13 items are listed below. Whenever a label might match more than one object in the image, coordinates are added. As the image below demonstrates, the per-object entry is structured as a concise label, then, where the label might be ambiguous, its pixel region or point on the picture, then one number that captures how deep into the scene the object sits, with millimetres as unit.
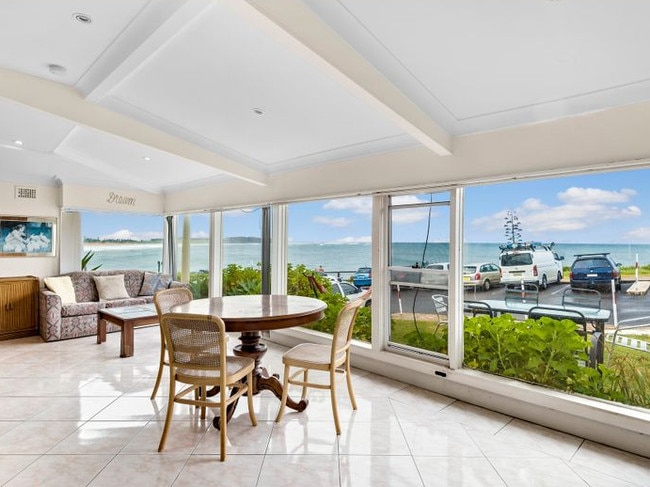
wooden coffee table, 4457
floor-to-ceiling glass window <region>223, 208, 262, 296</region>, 5699
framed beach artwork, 5410
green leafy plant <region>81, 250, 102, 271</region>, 6551
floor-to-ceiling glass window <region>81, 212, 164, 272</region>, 6777
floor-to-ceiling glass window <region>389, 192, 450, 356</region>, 3549
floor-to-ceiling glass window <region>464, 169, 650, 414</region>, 2637
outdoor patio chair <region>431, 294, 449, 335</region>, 3529
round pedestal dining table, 2705
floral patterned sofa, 4996
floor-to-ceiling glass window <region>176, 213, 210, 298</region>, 6672
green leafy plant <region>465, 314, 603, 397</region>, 2852
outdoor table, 2791
